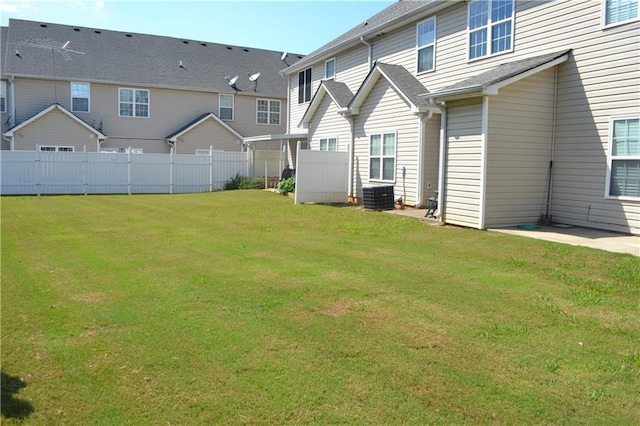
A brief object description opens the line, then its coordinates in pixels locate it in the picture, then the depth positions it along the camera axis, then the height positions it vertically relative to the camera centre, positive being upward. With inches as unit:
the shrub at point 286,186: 822.5 -13.9
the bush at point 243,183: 996.6 -11.8
